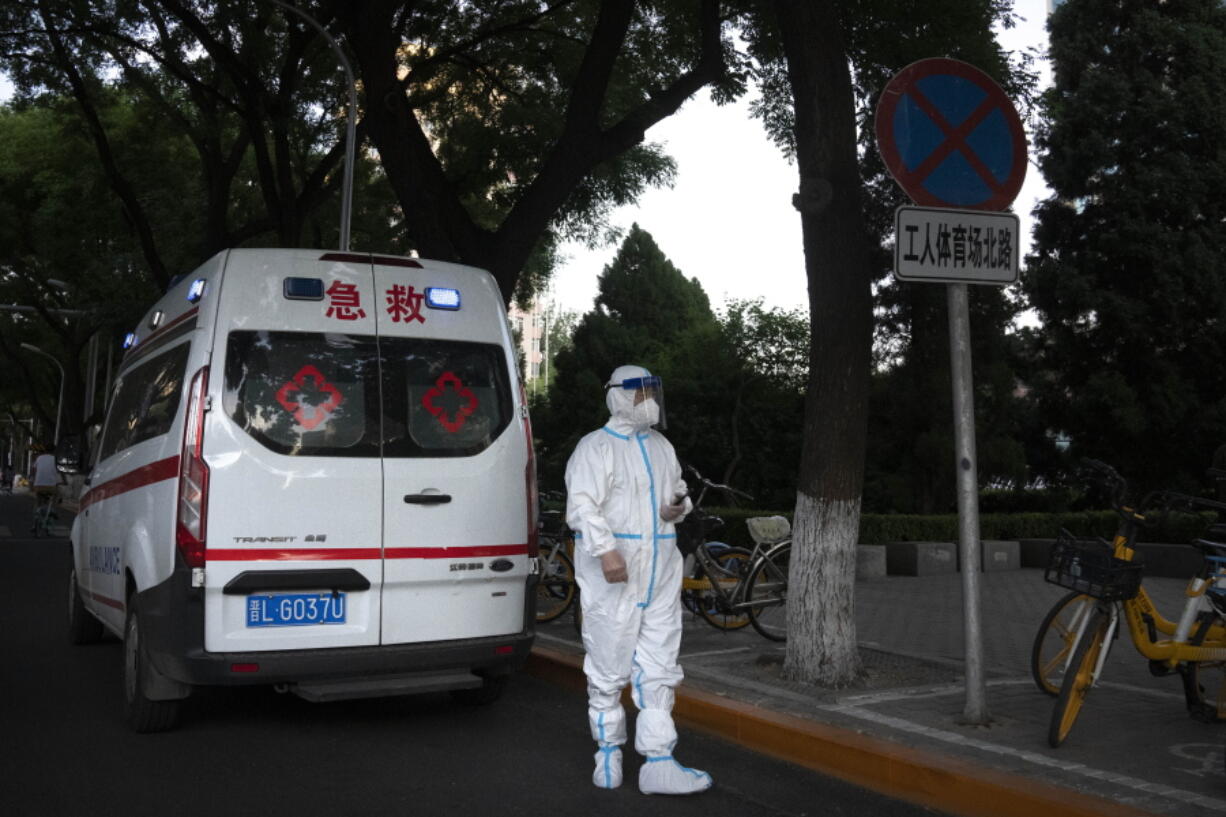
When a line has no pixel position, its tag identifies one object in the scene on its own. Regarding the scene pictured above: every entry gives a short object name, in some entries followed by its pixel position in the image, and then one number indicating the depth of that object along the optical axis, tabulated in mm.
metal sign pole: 5594
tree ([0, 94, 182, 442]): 23969
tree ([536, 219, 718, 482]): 31528
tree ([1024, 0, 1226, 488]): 21859
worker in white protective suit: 4957
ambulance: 5590
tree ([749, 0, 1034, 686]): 6867
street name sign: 5637
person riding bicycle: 22328
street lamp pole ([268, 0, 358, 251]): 15484
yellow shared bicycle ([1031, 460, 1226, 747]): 5348
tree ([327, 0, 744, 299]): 11188
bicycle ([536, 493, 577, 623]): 9906
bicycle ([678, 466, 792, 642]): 8781
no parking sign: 5691
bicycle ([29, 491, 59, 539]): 23156
